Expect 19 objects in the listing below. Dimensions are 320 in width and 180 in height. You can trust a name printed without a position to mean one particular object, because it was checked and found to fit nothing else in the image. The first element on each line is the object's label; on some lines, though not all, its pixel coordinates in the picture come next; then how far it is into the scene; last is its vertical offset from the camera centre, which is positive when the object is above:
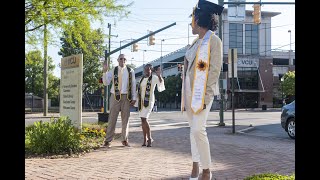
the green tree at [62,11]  9.81 +2.29
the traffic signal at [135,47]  31.30 +4.01
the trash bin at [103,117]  15.71 -0.88
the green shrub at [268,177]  3.80 -0.83
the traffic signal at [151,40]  26.34 +3.87
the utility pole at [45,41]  11.48 +1.71
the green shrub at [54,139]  7.11 -0.83
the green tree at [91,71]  42.35 +2.97
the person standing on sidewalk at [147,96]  8.67 +0.00
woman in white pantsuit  4.07 +0.20
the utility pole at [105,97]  20.95 -0.07
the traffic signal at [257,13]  20.11 +4.42
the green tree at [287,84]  52.22 +1.67
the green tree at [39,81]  50.41 +1.98
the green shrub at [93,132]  10.09 -0.99
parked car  11.63 -0.69
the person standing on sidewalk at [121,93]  8.41 +0.06
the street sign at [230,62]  13.09 +1.18
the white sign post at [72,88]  9.95 +0.20
